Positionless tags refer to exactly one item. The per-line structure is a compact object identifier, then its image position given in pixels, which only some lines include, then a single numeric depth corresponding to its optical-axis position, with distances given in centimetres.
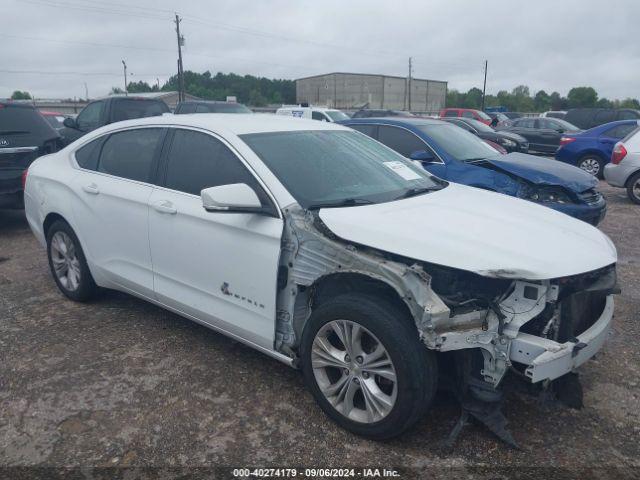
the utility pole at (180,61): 3597
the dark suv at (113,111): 1137
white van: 1769
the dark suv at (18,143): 706
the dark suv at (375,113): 2039
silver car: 941
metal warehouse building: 6338
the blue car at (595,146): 1208
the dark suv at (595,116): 1742
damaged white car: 263
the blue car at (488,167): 605
